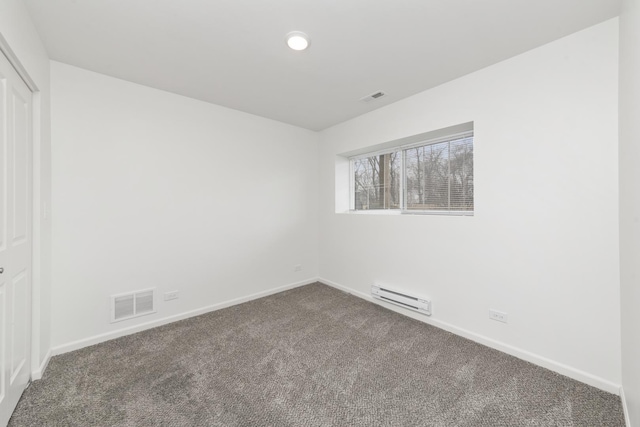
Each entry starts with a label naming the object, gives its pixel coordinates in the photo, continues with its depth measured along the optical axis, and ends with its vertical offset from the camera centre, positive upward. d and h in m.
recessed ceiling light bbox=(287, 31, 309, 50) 1.85 +1.28
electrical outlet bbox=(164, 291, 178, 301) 2.77 -0.90
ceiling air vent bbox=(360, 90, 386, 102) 2.79 +1.31
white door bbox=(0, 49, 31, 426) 1.43 -0.15
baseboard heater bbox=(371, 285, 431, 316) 2.74 -0.99
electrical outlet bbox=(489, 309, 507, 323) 2.21 -0.90
